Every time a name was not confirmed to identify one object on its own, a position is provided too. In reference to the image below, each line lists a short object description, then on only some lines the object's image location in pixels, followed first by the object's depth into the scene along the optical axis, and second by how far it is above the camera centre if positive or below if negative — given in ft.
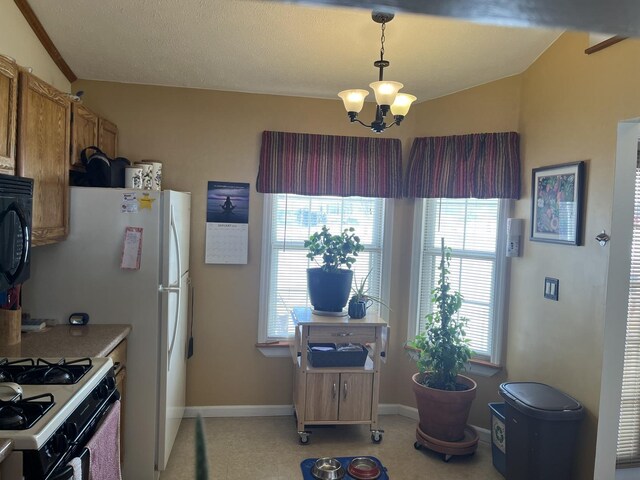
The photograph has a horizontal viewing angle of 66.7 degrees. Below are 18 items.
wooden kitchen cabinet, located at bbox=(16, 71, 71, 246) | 6.73 +0.91
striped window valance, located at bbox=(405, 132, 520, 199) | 10.66 +1.47
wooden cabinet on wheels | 10.52 -3.43
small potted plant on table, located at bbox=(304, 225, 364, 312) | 10.81 -0.98
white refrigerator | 8.48 -1.29
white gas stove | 4.58 -2.07
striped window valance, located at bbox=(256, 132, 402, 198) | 11.67 +1.44
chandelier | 7.51 +2.05
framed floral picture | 8.68 +0.61
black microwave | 5.53 -0.23
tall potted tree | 10.09 -3.15
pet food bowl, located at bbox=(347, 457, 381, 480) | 9.29 -4.73
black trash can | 8.11 -3.38
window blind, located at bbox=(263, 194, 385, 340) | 12.10 -0.25
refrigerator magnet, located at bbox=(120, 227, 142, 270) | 8.59 -0.58
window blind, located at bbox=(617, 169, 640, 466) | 8.86 -2.66
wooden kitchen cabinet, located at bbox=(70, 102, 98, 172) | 8.60 +1.55
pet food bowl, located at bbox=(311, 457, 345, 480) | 9.17 -4.70
